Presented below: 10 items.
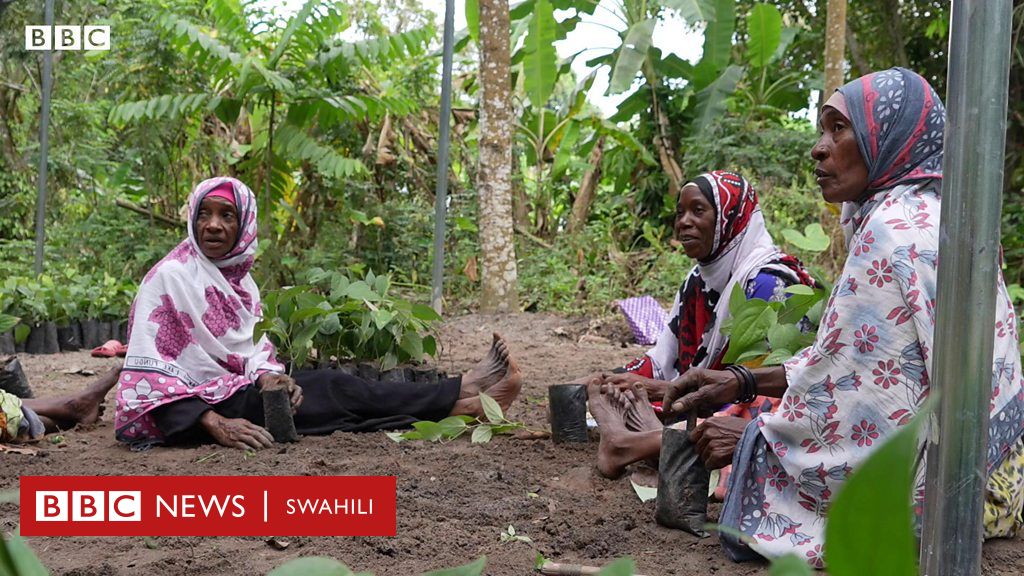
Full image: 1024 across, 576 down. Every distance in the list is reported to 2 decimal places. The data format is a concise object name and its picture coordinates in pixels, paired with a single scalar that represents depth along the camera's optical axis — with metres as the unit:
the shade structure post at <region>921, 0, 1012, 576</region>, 1.28
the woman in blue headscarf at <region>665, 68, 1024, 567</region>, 2.13
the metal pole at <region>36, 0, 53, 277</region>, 7.29
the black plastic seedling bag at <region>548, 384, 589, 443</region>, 3.54
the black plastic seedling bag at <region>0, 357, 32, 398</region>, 4.21
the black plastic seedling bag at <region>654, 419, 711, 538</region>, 2.52
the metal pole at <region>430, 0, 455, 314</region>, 6.80
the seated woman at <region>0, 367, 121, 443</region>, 3.58
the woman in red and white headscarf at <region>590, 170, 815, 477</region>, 3.20
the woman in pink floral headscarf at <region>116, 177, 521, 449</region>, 3.63
